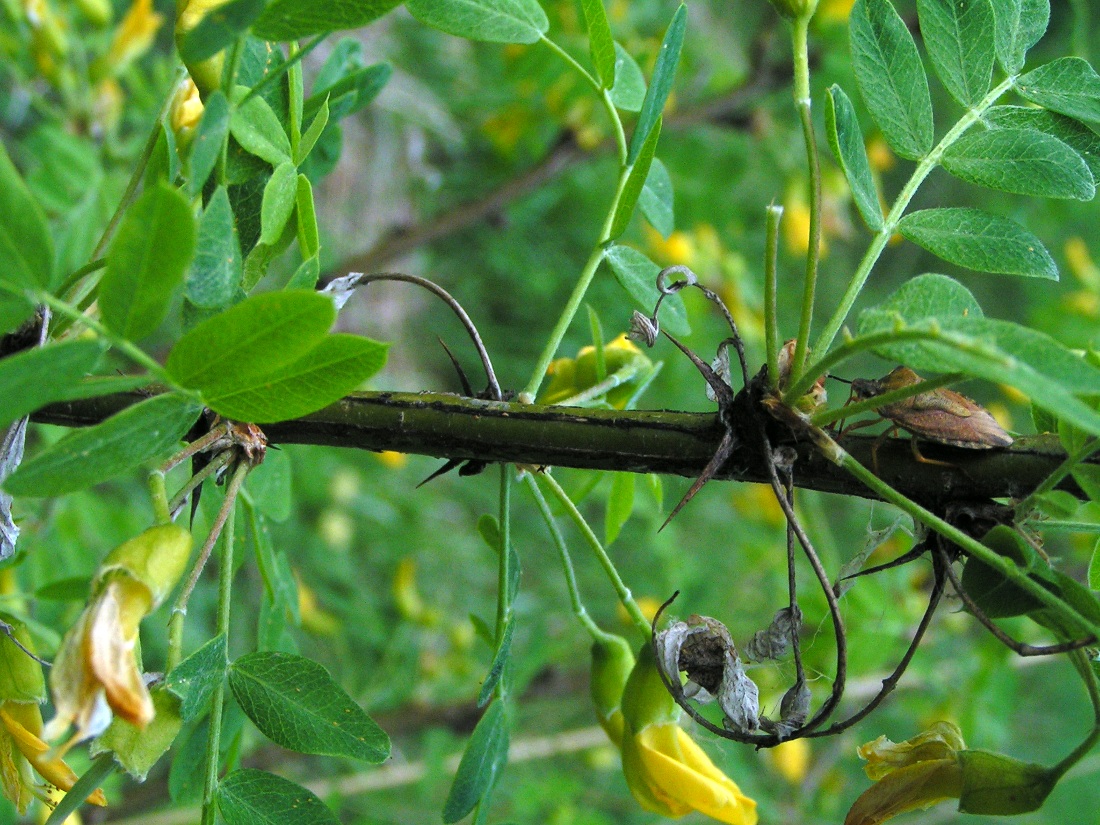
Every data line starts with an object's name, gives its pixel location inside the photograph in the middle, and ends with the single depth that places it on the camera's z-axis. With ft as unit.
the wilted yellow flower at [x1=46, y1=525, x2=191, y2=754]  0.56
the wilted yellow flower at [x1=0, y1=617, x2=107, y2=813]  0.63
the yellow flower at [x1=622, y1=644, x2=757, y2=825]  0.65
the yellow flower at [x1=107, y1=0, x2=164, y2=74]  1.02
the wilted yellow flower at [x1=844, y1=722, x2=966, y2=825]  0.63
